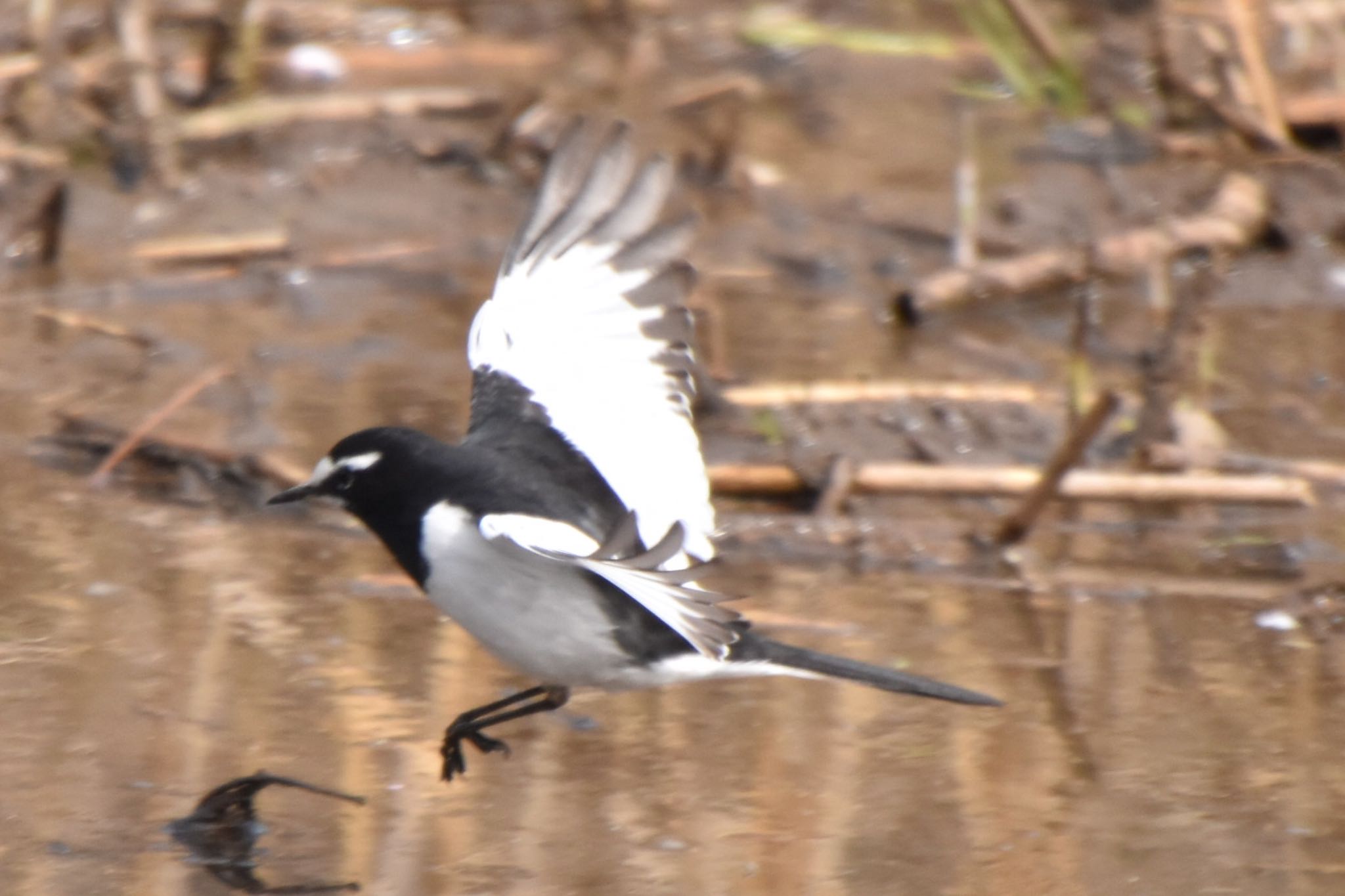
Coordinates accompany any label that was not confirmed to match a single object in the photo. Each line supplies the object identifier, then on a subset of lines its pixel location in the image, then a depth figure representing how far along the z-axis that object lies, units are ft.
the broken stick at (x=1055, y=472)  35.24
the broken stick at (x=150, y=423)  38.01
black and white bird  26.40
